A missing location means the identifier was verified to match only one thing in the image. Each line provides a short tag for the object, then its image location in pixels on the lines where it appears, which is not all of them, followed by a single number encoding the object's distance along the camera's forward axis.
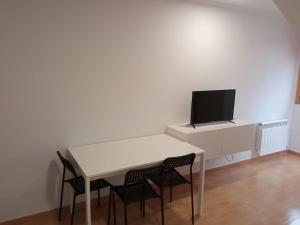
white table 2.18
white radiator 4.29
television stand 3.10
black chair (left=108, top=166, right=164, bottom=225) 2.24
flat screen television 3.36
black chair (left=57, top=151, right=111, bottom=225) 2.37
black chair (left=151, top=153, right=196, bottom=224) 2.43
